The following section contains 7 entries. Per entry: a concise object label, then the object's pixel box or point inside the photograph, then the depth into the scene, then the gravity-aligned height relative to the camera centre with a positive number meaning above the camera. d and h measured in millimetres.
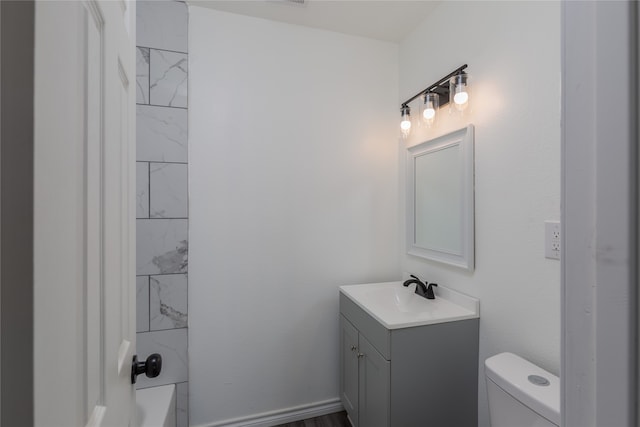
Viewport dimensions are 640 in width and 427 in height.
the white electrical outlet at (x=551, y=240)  989 -89
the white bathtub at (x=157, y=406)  1295 -954
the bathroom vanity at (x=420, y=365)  1204 -675
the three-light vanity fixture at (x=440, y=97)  1344 +632
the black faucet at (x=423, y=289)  1541 -418
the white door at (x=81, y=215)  268 -3
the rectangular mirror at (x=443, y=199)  1374 +86
